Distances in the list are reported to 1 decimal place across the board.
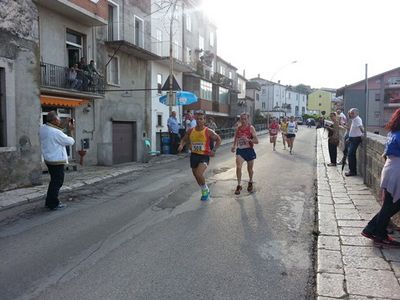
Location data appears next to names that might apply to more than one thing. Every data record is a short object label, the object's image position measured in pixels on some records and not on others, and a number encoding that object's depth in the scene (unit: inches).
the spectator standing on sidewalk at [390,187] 193.2
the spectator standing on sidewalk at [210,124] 855.9
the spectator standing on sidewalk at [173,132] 756.3
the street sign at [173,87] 710.5
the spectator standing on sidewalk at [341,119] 559.2
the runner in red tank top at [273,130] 829.2
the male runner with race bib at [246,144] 356.5
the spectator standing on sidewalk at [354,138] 408.8
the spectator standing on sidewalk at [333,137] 500.8
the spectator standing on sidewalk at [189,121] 768.9
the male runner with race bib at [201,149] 323.6
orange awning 522.3
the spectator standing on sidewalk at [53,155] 300.5
